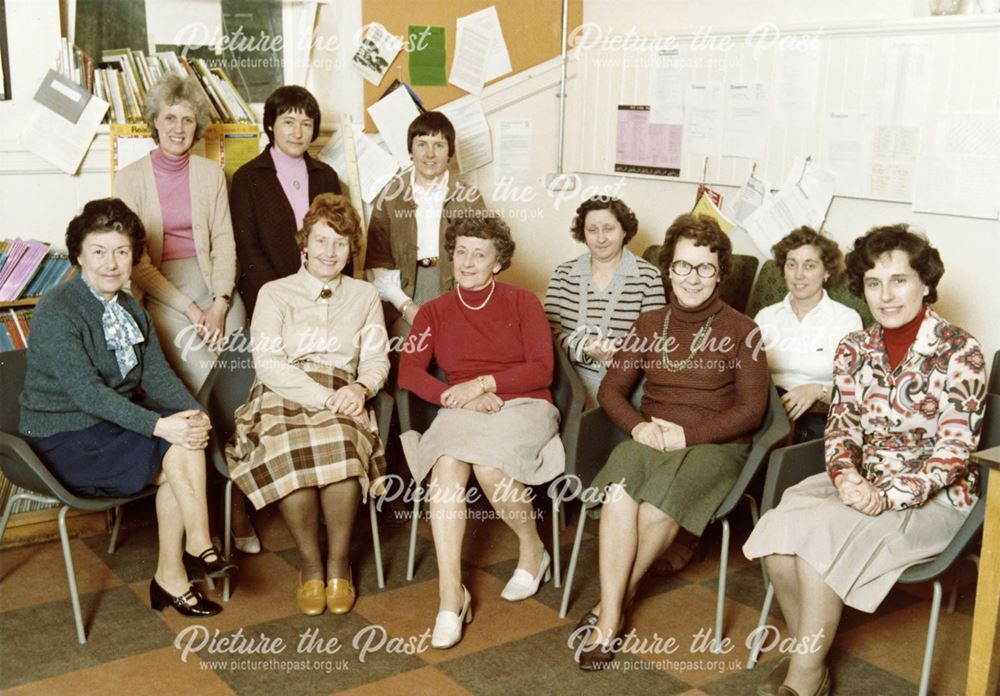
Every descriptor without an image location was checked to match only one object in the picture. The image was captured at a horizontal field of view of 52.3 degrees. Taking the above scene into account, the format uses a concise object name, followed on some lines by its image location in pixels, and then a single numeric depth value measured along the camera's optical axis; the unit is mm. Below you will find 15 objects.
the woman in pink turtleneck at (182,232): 3424
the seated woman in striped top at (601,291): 3547
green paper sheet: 4363
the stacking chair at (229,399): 3195
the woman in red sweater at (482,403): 3018
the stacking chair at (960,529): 2430
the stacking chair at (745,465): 2834
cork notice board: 4281
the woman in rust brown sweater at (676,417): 2814
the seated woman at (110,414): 2863
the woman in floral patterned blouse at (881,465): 2494
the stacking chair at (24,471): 2709
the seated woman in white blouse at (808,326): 3309
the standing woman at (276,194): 3600
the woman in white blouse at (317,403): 3020
